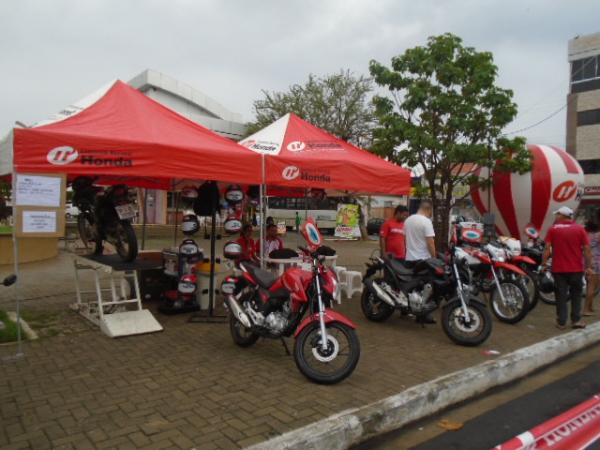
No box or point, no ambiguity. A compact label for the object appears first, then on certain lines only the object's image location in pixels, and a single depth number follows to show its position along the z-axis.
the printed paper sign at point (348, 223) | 25.27
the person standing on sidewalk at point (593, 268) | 7.57
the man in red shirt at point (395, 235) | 7.78
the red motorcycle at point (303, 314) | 4.38
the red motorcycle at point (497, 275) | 6.88
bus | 28.42
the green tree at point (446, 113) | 9.88
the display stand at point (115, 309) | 5.88
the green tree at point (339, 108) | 25.48
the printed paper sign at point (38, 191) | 4.64
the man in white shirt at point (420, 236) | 6.55
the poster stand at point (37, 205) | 4.63
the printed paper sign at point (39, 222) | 4.71
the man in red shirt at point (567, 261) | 6.59
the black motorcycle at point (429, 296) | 5.76
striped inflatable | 10.84
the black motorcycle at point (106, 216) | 6.45
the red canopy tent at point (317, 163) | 6.37
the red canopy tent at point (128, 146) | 4.67
